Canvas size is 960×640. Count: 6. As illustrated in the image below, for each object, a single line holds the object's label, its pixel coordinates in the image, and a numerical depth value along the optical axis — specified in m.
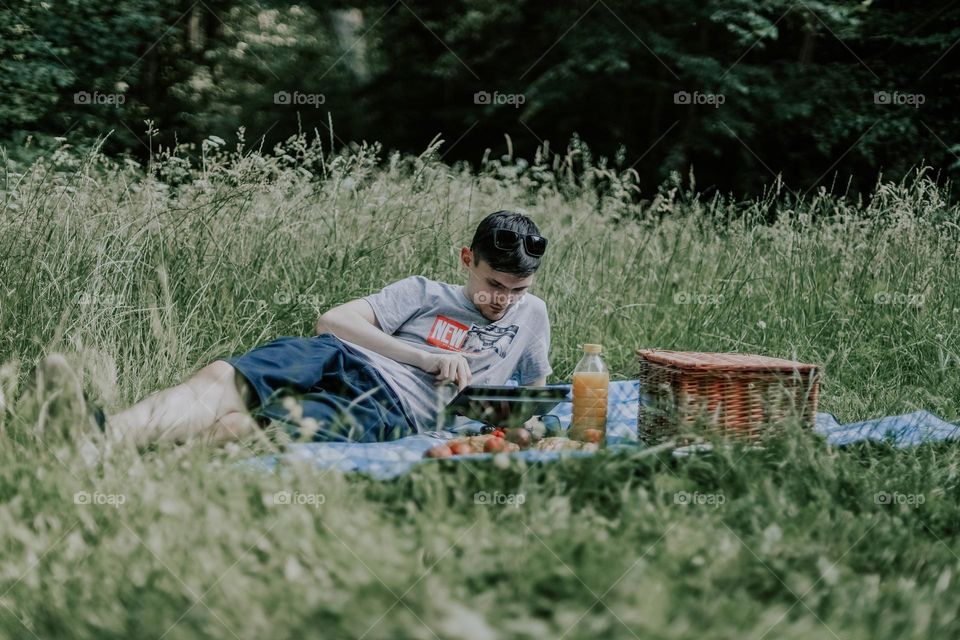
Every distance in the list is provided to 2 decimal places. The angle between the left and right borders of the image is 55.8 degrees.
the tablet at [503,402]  2.79
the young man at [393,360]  2.71
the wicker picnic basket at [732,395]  2.82
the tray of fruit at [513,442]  2.56
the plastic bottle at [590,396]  2.88
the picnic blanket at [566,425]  2.39
